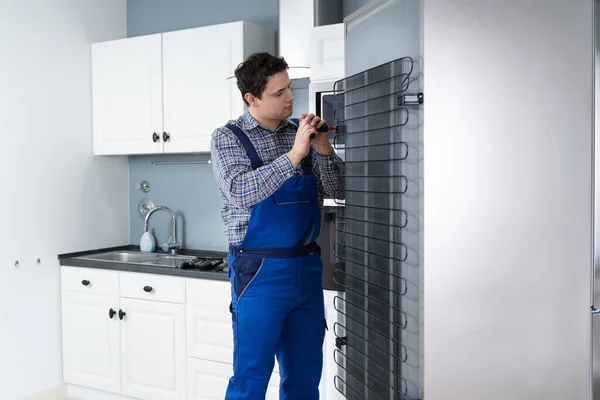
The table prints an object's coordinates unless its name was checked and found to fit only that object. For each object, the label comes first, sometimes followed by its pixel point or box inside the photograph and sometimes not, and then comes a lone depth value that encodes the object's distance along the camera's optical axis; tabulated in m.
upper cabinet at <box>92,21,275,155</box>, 3.21
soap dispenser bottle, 3.76
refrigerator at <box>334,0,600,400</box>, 1.42
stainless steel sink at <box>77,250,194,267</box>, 3.58
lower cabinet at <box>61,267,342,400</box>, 3.03
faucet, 3.72
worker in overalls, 1.91
